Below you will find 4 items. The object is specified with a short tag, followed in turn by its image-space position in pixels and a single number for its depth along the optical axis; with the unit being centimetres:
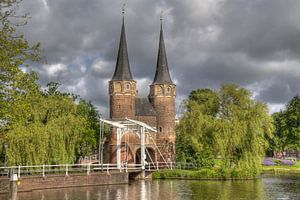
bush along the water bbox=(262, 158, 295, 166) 4806
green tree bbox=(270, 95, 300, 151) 5634
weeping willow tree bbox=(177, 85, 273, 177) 3272
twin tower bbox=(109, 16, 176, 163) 4447
